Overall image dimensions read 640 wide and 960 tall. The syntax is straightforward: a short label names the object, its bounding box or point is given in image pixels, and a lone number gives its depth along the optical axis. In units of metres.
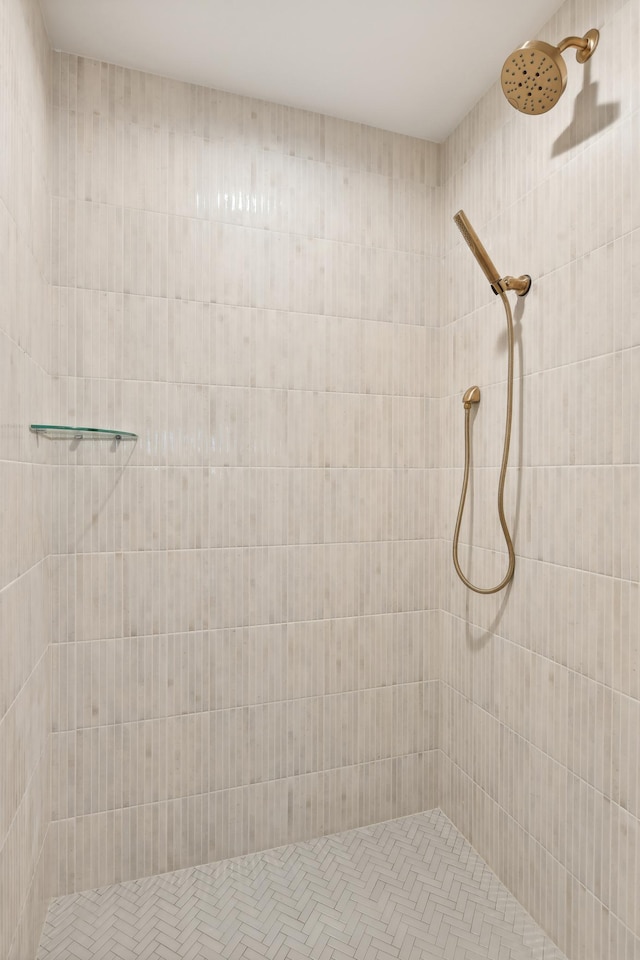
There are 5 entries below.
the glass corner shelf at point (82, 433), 1.46
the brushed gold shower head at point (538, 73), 1.24
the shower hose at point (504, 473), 1.55
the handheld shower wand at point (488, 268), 1.53
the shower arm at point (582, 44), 1.26
